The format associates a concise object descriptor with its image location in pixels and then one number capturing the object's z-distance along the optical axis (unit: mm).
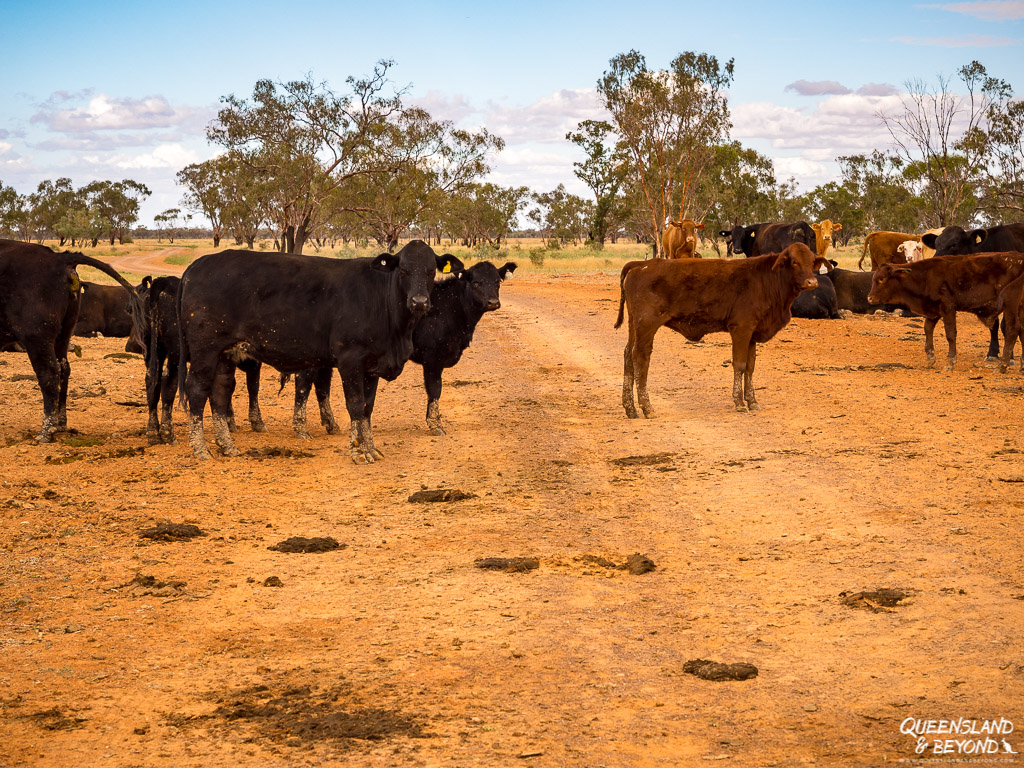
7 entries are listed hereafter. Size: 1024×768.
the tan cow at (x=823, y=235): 30875
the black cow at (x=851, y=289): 23844
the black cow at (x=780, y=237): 27922
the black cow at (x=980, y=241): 22359
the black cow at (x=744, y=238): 32281
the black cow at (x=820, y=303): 23281
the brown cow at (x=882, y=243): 27703
